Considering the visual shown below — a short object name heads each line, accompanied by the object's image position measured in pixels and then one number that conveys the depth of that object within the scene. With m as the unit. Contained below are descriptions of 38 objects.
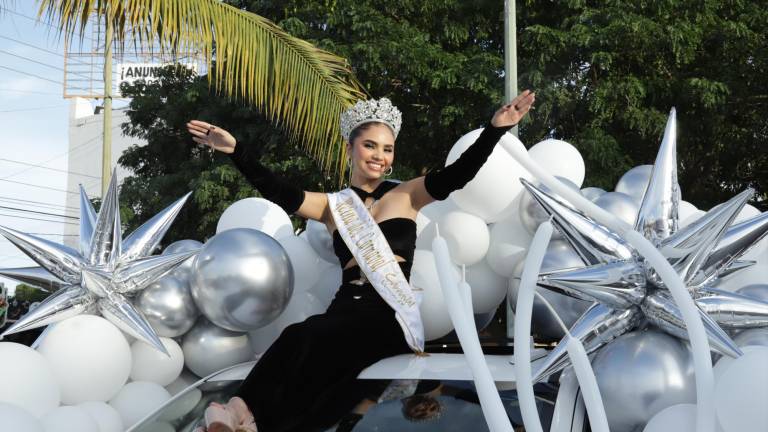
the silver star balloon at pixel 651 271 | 2.13
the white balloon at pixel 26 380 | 2.64
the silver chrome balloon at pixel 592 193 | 3.42
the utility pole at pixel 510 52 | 8.82
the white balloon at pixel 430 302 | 3.05
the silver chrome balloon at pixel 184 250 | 3.49
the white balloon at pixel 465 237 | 3.25
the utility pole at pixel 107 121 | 17.30
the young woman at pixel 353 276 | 2.32
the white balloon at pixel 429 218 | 3.46
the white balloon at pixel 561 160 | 3.61
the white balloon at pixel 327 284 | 3.62
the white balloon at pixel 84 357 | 2.98
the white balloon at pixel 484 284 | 3.41
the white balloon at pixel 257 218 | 4.18
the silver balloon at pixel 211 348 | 3.40
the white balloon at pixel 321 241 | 3.67
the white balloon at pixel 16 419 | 2.23
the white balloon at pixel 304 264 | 3.68
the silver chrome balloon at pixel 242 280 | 3.16
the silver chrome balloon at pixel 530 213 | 3.06
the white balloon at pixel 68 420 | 2.67
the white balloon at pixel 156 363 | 3.33
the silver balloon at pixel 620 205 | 3.12
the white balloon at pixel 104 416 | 2.96
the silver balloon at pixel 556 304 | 2.86
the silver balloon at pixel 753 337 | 2.25
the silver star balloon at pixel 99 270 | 3.19
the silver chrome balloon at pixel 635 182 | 3.60
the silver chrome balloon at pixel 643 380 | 2.03
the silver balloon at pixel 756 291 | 2.48
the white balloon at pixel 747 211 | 3.25
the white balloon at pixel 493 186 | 3.25
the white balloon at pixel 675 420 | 1.62
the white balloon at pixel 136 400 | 3.15
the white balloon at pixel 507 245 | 3.25
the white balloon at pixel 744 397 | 1.36
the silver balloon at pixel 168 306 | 3.35
